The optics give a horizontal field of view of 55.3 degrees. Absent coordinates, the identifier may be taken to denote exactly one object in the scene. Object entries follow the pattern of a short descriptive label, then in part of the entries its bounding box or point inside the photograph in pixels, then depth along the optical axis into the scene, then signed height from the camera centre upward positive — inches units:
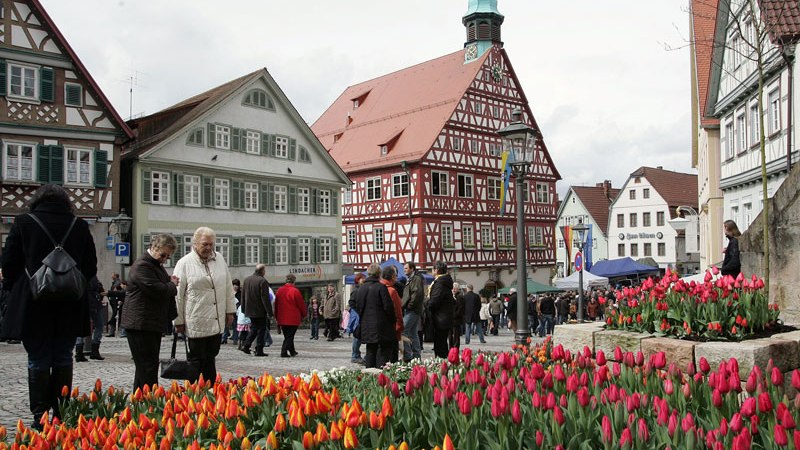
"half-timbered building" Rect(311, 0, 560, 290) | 1652.3 +217.4
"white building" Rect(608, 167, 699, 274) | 2442.2 +164.3
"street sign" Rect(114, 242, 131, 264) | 841.5 +22.8
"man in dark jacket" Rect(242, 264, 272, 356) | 513.0 -21.0
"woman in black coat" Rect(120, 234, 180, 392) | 252.4 -13.8
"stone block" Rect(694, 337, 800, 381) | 208.8 -24.3
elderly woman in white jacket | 269.3 -11.0
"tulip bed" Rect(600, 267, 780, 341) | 230.8 -14.3
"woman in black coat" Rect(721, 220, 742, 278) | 366.3 +5.6
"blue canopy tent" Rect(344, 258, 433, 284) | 1040.3 -10.3
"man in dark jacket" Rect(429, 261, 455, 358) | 442.9 -20.1
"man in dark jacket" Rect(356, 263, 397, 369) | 376.8 -25.1
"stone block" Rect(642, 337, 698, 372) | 224.6 -25.2
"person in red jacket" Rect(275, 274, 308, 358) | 533.6 -29.8
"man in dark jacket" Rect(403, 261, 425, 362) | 451.5 -24.9
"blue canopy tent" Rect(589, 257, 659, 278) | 1355.8 -2.1
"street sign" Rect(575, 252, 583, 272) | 857.9 +6.9
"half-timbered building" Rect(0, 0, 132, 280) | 960.9 +194.5
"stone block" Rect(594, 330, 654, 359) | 248.8 -24.8
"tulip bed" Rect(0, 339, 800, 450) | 122.1 -26.6
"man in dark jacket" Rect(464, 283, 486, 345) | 761.6 -40.8
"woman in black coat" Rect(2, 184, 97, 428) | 217.2 -10.7
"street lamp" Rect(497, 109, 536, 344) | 434.3 +68.1
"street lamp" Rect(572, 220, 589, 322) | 946.2 +45.1
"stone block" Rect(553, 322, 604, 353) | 276.5 -25.2
